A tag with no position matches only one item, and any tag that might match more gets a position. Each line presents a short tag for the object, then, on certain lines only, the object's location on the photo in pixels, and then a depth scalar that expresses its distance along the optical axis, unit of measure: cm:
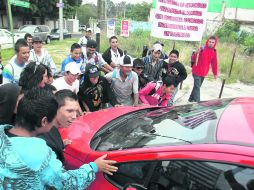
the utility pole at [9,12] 730
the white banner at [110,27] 1009
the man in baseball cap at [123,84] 428
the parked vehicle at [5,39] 1564
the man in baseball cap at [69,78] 367
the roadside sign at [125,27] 1077
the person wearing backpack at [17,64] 376
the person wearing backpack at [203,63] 650
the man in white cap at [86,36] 775
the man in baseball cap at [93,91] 400
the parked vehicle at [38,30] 2067
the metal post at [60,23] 2352
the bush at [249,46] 1482
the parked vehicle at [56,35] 2641
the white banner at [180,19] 566
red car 162
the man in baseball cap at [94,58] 526
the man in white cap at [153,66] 520
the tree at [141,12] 5056
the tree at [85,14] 7294
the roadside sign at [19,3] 897
